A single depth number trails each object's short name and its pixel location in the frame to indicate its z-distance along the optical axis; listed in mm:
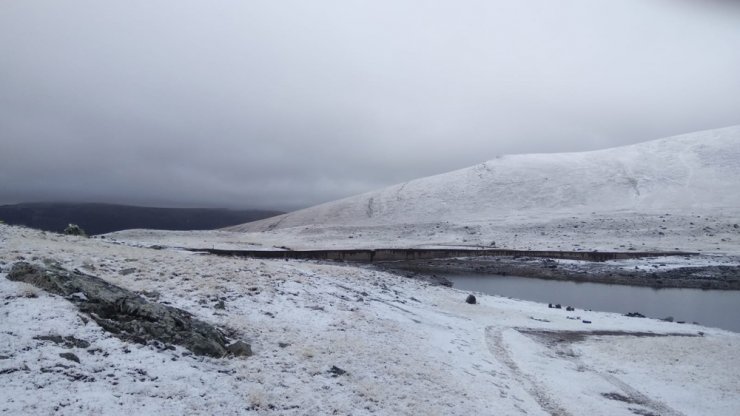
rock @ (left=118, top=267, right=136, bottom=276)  16633
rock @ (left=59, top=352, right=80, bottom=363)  8875
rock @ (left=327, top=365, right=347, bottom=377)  11719
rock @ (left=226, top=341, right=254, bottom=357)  11539
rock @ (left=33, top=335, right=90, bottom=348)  9289
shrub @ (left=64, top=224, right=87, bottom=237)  38656
